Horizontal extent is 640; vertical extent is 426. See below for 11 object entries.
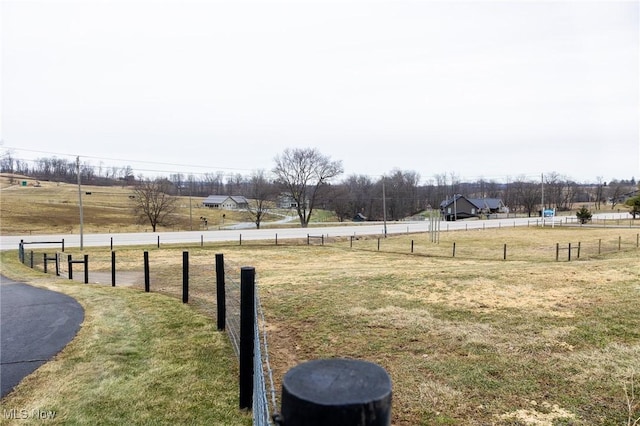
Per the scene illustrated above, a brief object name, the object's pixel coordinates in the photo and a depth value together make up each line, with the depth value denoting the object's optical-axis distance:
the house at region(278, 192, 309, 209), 71.30
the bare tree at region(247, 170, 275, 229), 68.69
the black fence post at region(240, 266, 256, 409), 4.68
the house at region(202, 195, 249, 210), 111.77
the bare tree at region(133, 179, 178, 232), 56.00
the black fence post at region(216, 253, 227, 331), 7.24
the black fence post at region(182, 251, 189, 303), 9.60
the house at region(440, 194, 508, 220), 90.30
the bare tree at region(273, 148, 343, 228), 70.38
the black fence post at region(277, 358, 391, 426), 1.10
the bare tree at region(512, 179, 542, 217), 105.31
